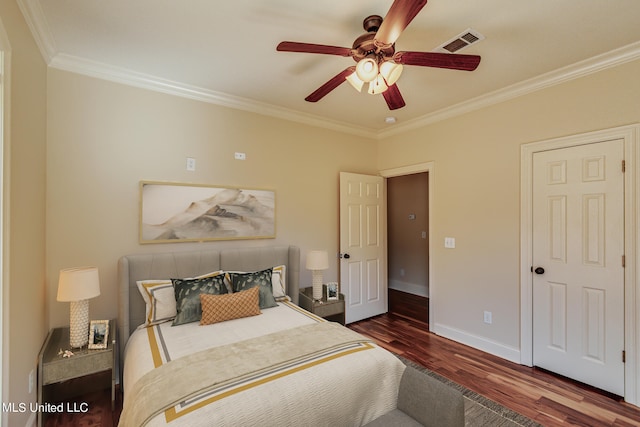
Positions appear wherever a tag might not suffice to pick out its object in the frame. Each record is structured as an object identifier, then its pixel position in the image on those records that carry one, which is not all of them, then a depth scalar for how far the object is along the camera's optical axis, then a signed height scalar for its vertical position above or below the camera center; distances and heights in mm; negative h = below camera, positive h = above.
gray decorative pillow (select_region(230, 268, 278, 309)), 2797 -675
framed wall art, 2805 +0
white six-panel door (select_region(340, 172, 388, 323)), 4039 -460
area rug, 2107 -1491
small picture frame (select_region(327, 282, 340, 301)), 3369 -902
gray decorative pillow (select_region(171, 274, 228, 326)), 2445 -688
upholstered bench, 1523 -1044
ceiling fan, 1693 +928
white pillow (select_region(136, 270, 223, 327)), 2473 -739
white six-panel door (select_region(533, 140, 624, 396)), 2424 -441
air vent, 2063 +1237
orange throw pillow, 2436 -786
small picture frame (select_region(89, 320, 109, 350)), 2131 -876
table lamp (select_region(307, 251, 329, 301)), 3328 -592
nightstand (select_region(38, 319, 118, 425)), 1951 -1016
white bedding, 1390 -923
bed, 1435 -900
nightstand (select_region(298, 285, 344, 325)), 3228 -1031
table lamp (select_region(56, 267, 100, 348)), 2098 -580
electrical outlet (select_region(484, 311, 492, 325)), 3211 -1135
